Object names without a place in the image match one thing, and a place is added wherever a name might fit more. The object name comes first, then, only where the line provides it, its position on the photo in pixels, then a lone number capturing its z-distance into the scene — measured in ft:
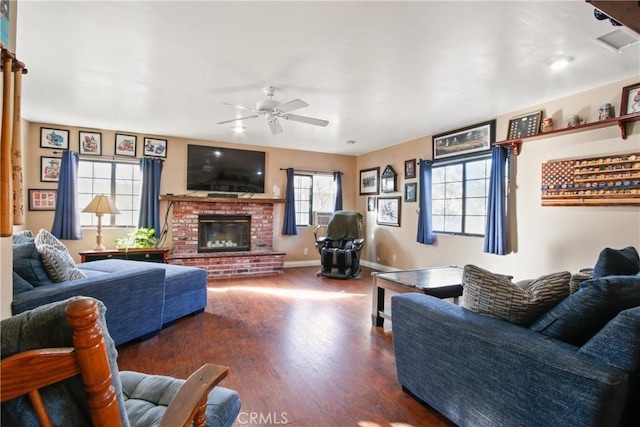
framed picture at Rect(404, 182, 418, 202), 18.25
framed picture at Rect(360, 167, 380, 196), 21.62
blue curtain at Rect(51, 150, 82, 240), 15.88
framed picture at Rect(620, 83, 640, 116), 9.63
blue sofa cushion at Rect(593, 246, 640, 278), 6.52
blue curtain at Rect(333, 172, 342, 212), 22.65
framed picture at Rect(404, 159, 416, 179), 18.37
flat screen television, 19.20
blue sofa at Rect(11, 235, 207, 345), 7.22
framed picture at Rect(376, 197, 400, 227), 19.67
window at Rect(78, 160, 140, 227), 17.19
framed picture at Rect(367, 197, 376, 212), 21.93
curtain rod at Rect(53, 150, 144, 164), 16.81
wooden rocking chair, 2.04
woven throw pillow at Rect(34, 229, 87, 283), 7.75
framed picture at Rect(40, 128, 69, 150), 16.08
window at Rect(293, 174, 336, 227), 22.22
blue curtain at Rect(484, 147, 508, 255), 13.15
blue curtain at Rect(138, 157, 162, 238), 17.57
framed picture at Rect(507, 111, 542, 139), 12.28
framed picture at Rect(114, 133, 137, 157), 17.48
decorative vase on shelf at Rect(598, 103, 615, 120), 10.19
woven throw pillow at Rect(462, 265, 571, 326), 4.85
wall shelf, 9.69
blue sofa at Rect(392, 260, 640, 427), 3.67
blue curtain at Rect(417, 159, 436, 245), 17.01
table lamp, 15.02
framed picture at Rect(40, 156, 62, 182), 16.07
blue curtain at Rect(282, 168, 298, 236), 21.11
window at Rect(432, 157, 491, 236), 14.87
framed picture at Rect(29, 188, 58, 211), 15.98
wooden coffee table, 9.29
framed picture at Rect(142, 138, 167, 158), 18.11
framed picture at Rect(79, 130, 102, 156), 16.78
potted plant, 16.57
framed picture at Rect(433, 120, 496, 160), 14.30
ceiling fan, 10.39
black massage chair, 18.40
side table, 15.62
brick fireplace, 18.30
